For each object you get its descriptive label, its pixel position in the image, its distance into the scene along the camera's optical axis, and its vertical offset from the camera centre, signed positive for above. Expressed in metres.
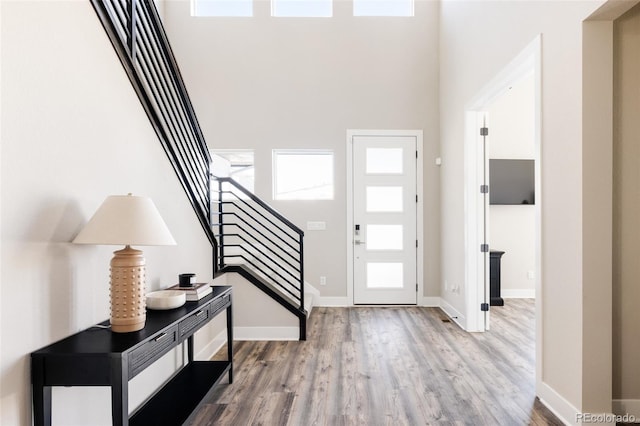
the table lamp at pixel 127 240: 1.43 -0.12
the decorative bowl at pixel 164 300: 1.90 -0.52
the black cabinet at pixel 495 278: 4.75 -0.98
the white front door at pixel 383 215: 4.86 -0.05
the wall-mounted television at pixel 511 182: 5.02 +0.45
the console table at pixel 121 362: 1.28 -0.63
